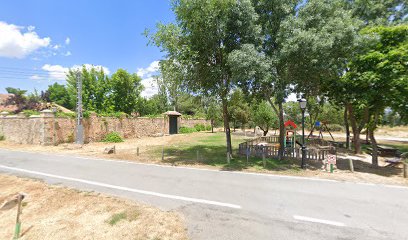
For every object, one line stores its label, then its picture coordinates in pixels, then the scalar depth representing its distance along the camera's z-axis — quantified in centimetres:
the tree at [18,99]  3406
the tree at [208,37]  1147
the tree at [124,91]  3497
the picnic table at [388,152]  1631
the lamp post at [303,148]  1124
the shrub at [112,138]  2364
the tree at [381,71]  973
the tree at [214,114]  3406
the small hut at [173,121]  3406
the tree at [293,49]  1020
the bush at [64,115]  2073
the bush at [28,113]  2134
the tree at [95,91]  3425
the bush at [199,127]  3993
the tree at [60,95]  5717
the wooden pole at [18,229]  466
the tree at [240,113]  3277
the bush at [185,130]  3634
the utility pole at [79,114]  1980
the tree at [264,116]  2664
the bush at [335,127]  4544
